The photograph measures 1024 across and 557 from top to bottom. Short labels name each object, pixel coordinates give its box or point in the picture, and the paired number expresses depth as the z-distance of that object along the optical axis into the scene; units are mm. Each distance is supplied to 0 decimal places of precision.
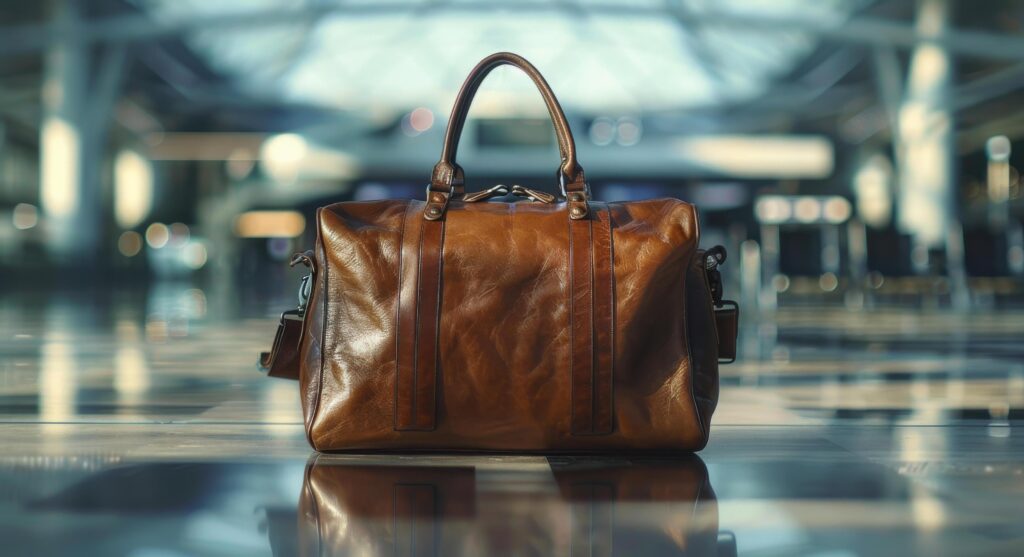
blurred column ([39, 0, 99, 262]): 26953
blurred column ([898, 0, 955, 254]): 30328
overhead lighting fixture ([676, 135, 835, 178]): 34719
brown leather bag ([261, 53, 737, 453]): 2113
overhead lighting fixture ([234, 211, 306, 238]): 32406
